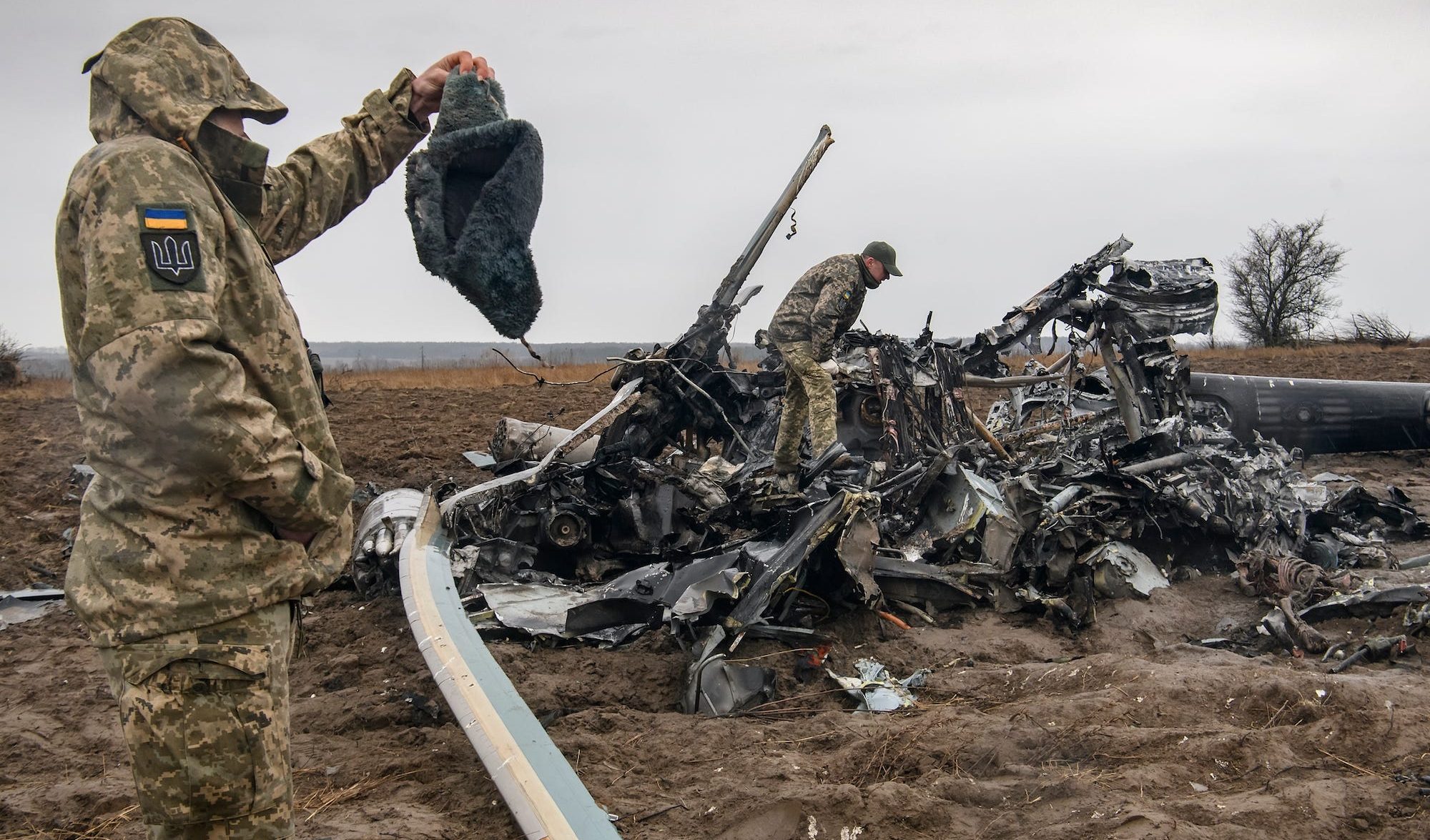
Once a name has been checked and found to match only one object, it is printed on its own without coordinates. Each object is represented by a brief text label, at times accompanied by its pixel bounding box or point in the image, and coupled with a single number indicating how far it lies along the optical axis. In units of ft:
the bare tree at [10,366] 68.18
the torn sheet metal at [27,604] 19.24
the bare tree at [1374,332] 85.20
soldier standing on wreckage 24.59
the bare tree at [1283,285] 97.55
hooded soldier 6.12
